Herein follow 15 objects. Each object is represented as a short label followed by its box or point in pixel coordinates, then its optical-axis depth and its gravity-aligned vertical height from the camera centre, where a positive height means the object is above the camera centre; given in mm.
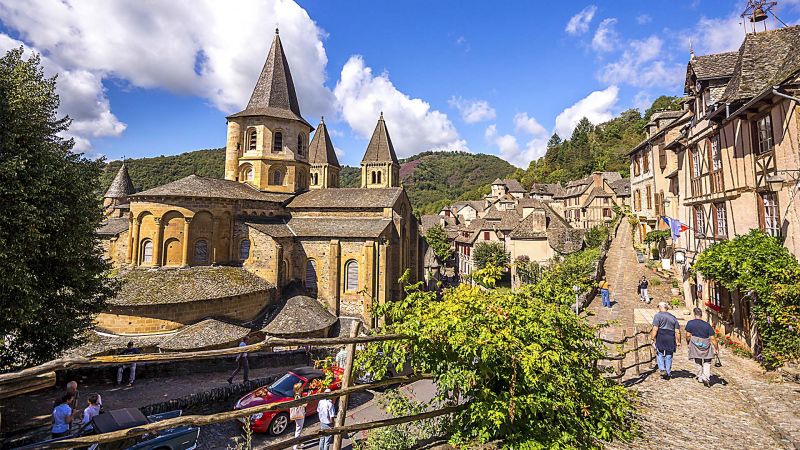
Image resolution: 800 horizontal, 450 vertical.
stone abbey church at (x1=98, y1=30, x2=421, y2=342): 20641 +1486
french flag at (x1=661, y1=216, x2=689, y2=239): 16891 +1174
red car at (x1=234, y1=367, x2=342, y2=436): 11281 -4551
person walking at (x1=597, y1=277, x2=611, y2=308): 18202 -2137
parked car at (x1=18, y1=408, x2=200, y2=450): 6803 -3804
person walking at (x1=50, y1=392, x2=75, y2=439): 8031 -3546
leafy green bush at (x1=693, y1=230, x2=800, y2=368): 9016 -904
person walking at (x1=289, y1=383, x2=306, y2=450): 8383 -3891
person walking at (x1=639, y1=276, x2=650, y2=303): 18422 -1968
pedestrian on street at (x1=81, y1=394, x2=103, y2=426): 9164 -3816
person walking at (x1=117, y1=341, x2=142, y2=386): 14638 -4584
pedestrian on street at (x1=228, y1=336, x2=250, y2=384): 15462 -4737
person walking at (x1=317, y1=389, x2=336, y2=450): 8438 -3682
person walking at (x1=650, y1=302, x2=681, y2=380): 8906 -2052
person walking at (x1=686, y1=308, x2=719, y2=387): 8492 -2144
